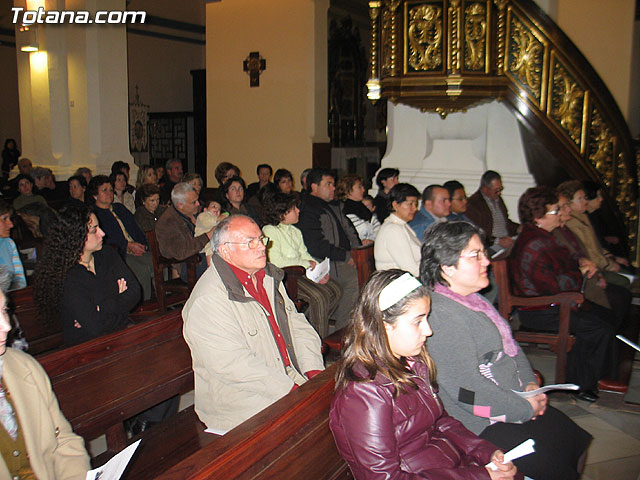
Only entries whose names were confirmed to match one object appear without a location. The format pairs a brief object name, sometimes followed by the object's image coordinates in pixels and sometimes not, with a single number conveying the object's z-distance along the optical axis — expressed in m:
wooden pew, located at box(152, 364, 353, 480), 1.52
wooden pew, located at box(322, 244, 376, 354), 3.73
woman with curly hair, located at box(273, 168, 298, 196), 7.26
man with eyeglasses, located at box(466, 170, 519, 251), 5.88
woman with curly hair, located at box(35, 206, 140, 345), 2.95
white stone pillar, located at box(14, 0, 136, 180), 9.81
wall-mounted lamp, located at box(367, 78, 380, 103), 6.04
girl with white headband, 1.79
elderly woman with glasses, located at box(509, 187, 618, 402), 3.79
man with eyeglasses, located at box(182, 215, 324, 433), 2.40
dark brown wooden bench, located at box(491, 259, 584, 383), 3.64
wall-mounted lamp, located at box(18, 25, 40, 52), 9.88
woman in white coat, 4.17
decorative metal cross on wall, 9.75
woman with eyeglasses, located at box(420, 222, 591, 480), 2.36
